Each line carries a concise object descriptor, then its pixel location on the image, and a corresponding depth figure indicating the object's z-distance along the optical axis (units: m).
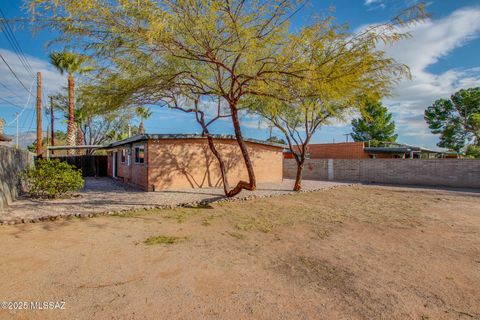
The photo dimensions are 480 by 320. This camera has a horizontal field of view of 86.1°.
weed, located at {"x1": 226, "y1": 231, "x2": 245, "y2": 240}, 5.46
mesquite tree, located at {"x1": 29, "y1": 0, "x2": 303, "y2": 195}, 4.83
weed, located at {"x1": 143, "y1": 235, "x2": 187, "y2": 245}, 5.05
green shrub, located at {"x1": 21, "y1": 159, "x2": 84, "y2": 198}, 9.54
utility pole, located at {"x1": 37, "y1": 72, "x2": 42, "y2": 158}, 13.62
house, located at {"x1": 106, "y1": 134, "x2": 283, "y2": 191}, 12.14
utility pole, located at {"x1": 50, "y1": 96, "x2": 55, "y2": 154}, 23.06
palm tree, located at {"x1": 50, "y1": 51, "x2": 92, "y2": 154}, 19.02
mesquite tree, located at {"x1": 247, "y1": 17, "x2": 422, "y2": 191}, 5.41
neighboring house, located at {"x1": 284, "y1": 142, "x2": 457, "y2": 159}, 21.62
